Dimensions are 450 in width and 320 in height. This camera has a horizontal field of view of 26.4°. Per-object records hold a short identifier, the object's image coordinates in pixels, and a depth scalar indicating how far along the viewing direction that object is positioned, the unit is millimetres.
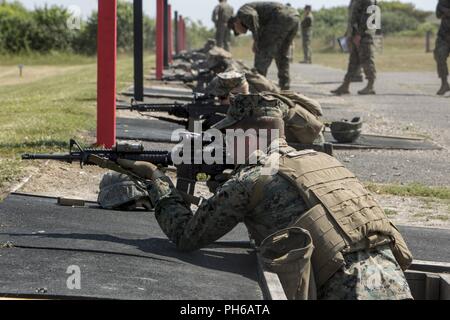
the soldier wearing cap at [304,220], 4570
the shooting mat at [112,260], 4609
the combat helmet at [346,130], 11867
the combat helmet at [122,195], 7117
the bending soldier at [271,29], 15797
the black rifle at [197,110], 7948
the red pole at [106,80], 9664
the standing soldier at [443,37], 19938
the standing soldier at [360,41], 20109
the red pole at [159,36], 20984
